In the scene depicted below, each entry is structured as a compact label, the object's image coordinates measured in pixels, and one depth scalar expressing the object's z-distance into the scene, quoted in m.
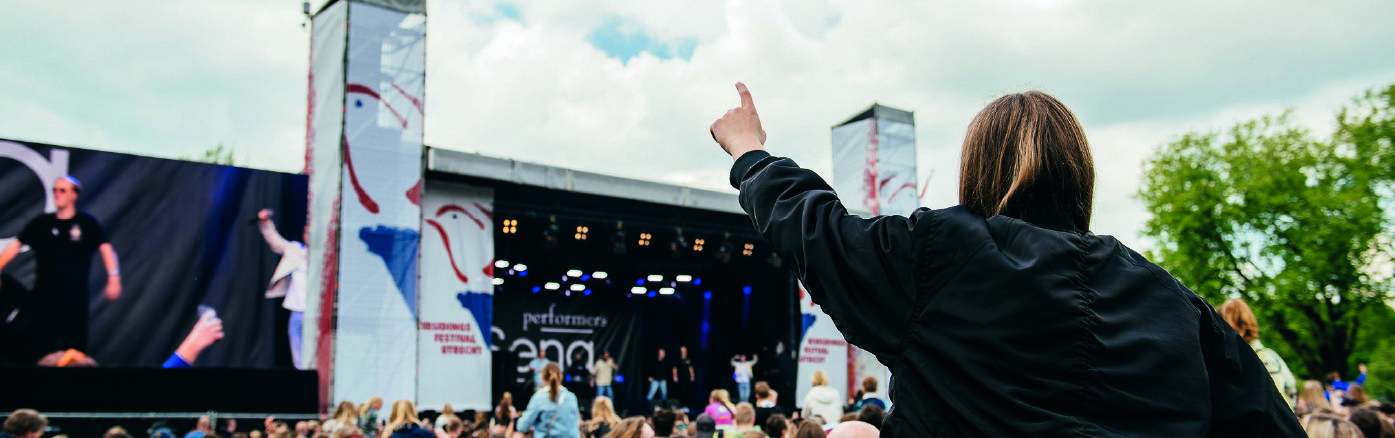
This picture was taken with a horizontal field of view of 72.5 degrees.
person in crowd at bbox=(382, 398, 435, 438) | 7.59
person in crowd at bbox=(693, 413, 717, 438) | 7.38
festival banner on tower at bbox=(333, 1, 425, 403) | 13.02
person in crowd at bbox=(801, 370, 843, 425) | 9.11
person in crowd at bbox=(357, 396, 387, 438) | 12.25
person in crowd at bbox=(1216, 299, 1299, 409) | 4.43
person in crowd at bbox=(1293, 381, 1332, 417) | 6.82
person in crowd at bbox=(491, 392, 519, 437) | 12.37
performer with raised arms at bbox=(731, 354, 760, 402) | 22.05
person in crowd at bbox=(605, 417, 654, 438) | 6.05
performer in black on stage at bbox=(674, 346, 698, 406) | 23.12
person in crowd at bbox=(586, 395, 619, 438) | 9.57
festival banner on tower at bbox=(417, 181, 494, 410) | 14.60
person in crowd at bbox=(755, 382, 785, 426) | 8.89
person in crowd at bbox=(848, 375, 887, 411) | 8.83
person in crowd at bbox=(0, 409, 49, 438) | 5.95
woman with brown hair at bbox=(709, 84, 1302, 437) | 1.12
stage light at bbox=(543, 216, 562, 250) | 16.69
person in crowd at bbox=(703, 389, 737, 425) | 9.59
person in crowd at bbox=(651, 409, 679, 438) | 6.98
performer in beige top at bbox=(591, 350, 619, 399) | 20.09
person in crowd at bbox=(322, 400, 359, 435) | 11.43
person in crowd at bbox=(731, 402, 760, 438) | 7.73
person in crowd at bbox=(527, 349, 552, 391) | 19.56
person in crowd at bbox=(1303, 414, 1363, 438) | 4.14
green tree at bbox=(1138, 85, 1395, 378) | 24.84
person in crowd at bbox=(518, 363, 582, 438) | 8.20
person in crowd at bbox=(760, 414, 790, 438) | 6.98
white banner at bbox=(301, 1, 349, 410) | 12.96
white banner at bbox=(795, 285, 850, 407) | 19.42
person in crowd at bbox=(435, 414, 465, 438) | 9.36
